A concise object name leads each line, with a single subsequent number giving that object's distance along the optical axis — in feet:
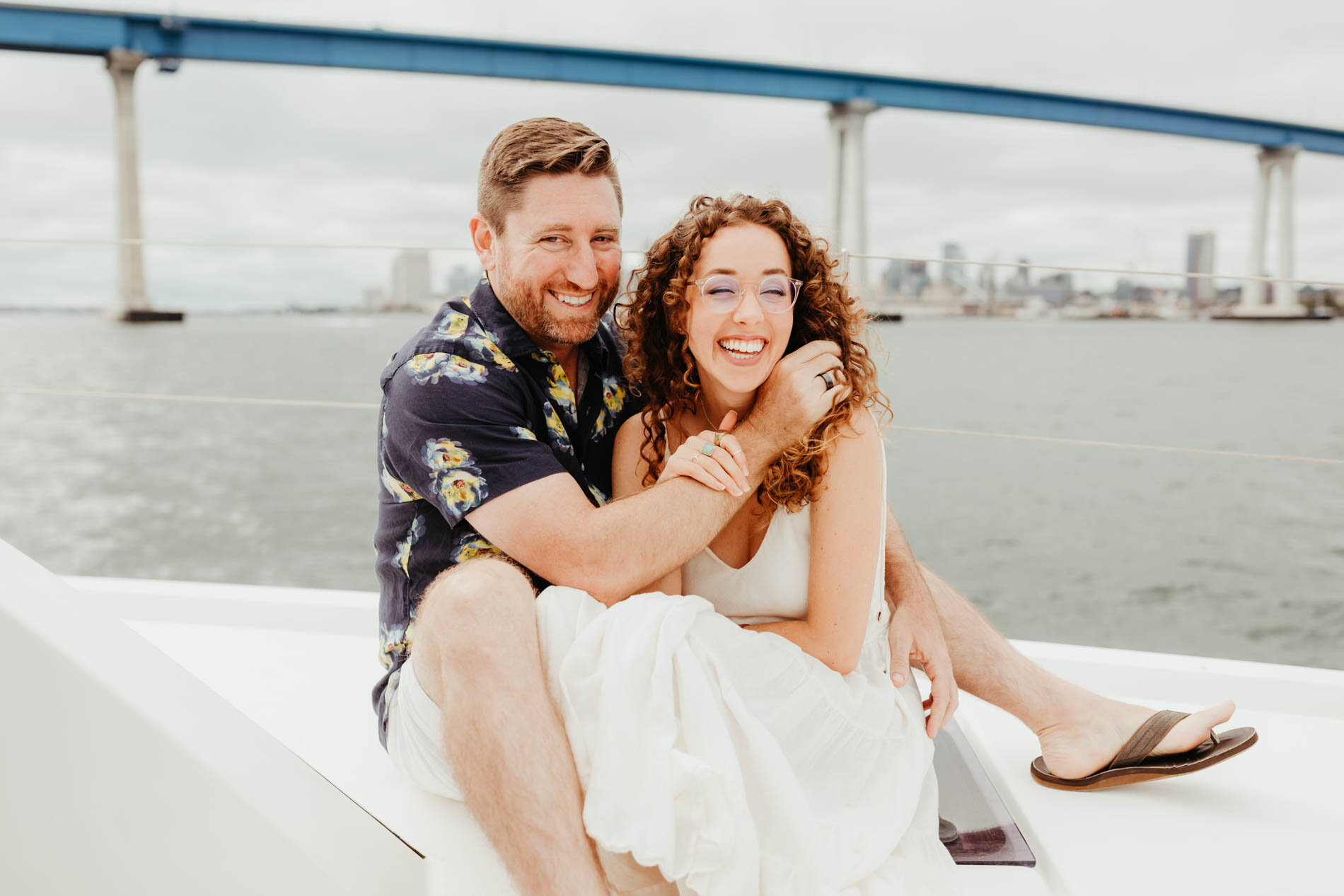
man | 2.93
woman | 2.93
